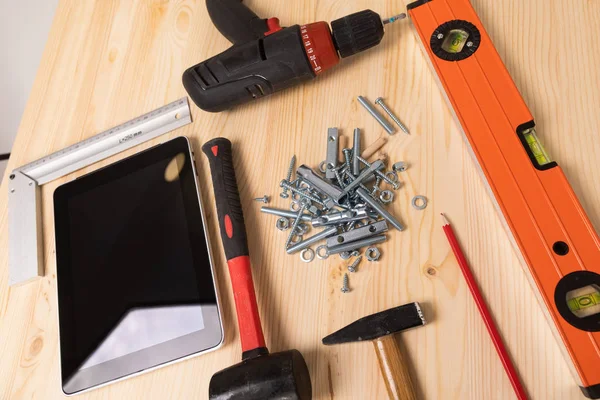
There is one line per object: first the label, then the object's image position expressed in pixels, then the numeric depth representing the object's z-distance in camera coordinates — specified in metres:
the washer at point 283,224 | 0.77
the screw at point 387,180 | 0.73
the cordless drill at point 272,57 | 0.78
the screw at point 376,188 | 0.75
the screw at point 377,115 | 0.77
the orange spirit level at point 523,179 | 0.55
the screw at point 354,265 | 0.71
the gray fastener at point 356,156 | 0.77
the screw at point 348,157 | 0.77
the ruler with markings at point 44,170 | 0.91
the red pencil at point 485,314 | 0.57
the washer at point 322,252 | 0.73
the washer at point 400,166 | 0.74
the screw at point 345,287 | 0.70
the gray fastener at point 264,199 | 0.80
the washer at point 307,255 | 0.74
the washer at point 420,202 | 0.71
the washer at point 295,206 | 0.78
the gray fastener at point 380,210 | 0.70
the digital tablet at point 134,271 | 0.74
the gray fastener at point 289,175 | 0.80
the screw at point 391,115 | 0.76
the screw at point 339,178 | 0.77
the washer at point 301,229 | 0.77
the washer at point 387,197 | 0.73
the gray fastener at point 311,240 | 0.74
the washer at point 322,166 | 0.79
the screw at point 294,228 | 0.76
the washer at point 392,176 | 0.74
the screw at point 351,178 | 0.75
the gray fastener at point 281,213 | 0.76
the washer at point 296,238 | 0.76
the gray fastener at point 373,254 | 0.70
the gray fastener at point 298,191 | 0.77
